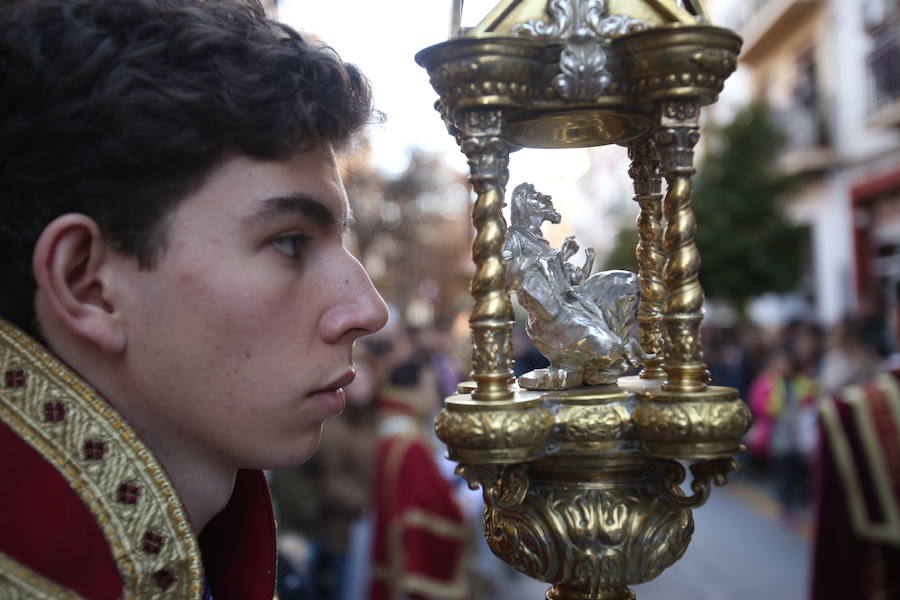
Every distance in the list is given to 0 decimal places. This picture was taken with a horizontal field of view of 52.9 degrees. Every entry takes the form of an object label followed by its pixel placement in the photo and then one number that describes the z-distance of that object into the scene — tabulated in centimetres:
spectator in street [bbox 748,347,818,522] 951
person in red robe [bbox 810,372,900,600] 381
